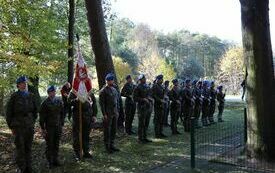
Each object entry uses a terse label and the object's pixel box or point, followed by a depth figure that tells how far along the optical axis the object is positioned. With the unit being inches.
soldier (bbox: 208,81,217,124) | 749.3
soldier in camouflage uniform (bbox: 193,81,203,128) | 697.2
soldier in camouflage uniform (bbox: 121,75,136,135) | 618.8
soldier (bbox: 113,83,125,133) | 633.5
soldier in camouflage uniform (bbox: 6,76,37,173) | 382.3
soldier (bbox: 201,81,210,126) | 724.5
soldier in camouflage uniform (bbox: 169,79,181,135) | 618.1
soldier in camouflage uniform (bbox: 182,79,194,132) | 652.7
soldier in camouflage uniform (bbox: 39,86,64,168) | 412.8
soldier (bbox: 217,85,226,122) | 769.6
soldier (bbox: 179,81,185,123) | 659.2
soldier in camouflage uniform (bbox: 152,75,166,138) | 576.1
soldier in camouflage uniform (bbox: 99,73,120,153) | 470.4
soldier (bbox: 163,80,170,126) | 625.6
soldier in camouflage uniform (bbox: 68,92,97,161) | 442.6
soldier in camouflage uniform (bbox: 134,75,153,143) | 534.2
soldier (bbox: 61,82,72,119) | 564.4
